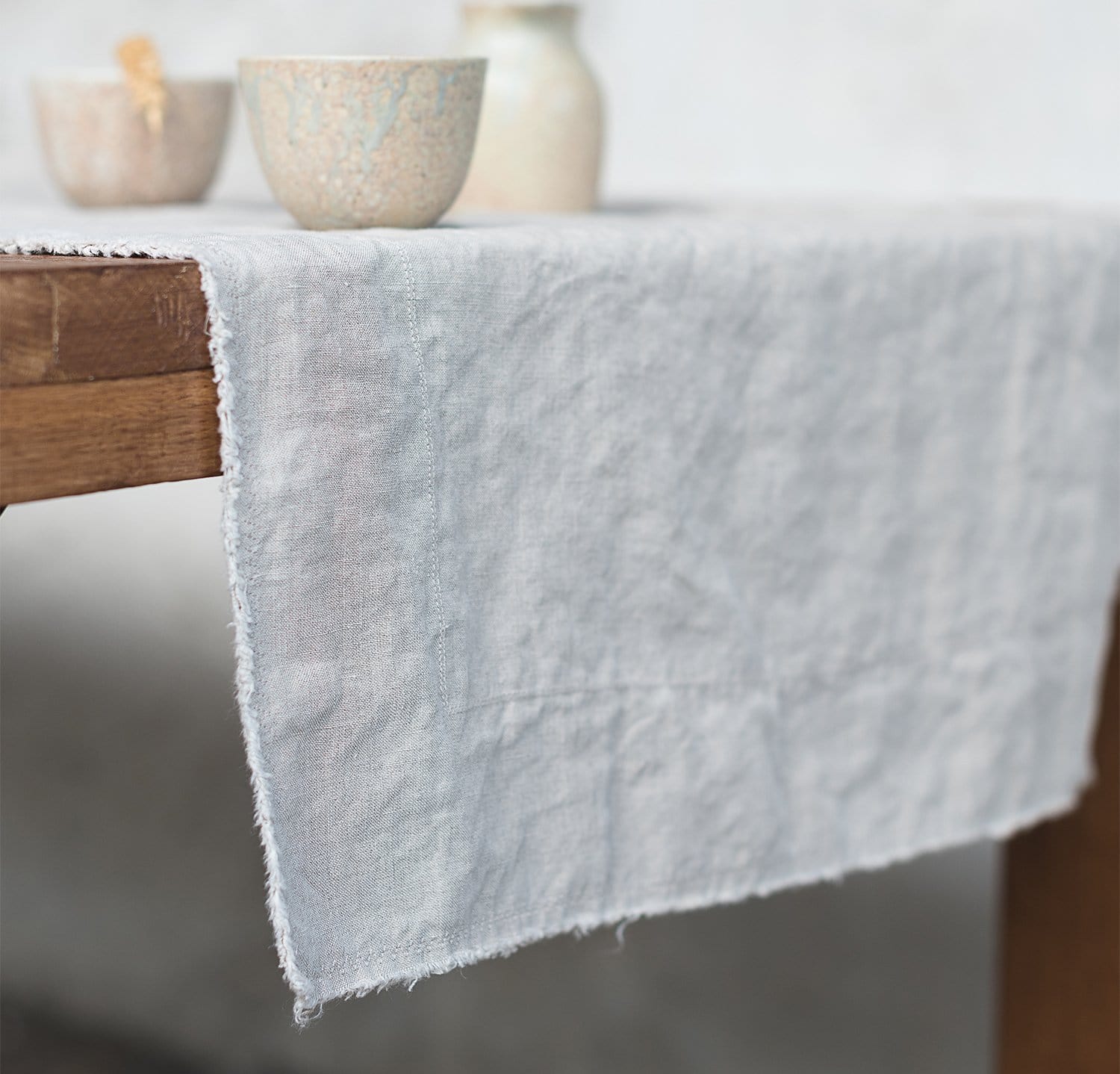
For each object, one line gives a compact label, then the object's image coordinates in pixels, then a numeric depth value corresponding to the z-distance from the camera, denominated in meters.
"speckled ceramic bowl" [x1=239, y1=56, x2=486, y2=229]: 1.25
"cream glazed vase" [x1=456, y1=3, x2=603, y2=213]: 1.47
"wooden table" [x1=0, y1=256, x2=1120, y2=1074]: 1.10
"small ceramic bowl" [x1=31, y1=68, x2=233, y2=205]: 1.43
